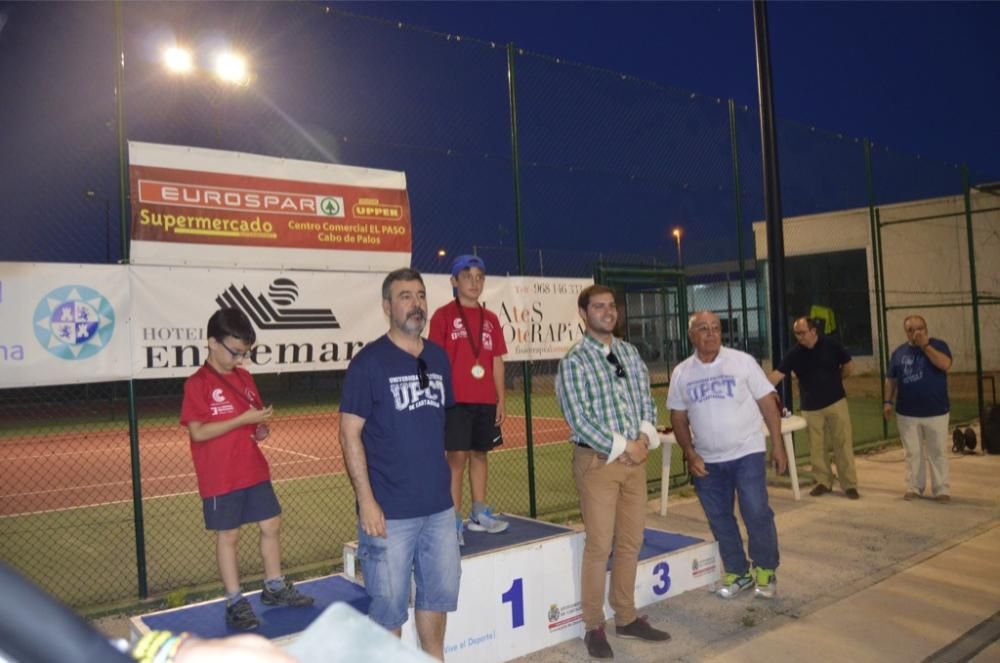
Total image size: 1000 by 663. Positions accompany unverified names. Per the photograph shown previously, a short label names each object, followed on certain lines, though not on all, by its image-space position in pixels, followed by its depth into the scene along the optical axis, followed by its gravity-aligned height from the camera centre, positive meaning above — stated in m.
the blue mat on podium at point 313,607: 3.84 -1.46
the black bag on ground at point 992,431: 10.38 -1.63
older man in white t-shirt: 5.19 -0.85
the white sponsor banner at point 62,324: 4.55 +0.28
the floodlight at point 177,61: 5.90 +2.53
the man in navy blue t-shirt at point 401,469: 3.44 -0.59
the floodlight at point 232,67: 6.20 +2.54
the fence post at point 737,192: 9.40 +1.86
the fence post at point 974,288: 12.04 +0.55
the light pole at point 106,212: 6.79 +1.52
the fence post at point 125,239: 4.99 +0.87
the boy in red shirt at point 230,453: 3.99 -0.54
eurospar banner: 5.06 +1.11
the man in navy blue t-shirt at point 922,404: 7.80 -0.90
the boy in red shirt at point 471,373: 4.99 -0.20
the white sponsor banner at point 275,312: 5.05 +0.34
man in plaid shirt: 4.38 -0.70
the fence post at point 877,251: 11.58 +1.22
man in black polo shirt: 8.17 -0.80
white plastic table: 7.46 -1.24
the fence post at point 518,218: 6.69 +1.22
